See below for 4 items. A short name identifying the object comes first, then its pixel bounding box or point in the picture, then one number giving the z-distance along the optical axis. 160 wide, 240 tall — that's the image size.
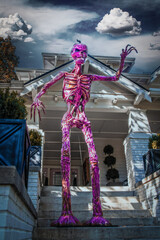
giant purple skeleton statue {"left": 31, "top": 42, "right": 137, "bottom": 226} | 3.32
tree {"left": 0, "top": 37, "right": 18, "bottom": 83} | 16.23
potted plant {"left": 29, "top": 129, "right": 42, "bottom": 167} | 5.86
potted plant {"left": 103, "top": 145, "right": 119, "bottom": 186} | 10.54
